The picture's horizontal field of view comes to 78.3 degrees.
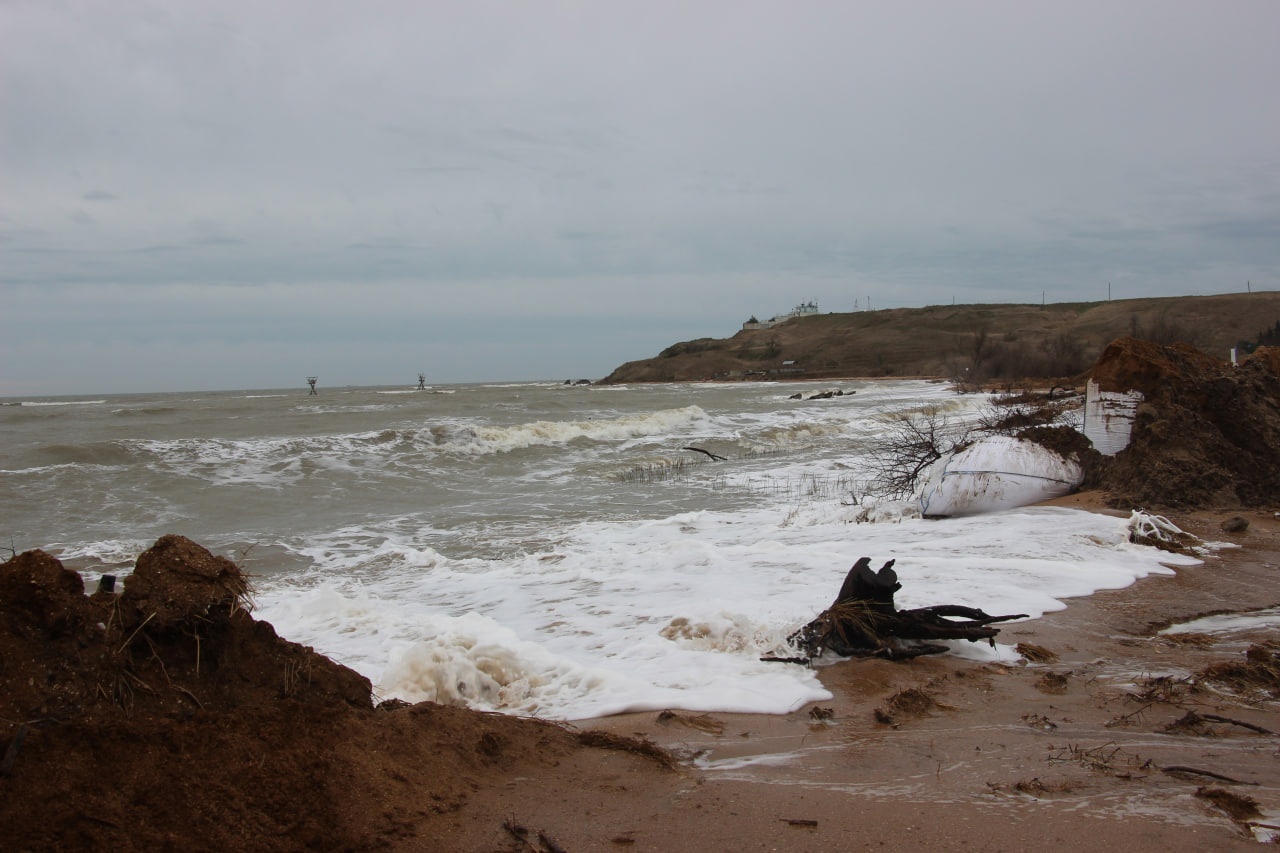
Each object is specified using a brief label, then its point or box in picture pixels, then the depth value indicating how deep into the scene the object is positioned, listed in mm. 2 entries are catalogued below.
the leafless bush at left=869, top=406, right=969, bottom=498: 10891
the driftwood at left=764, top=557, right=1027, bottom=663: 4688
